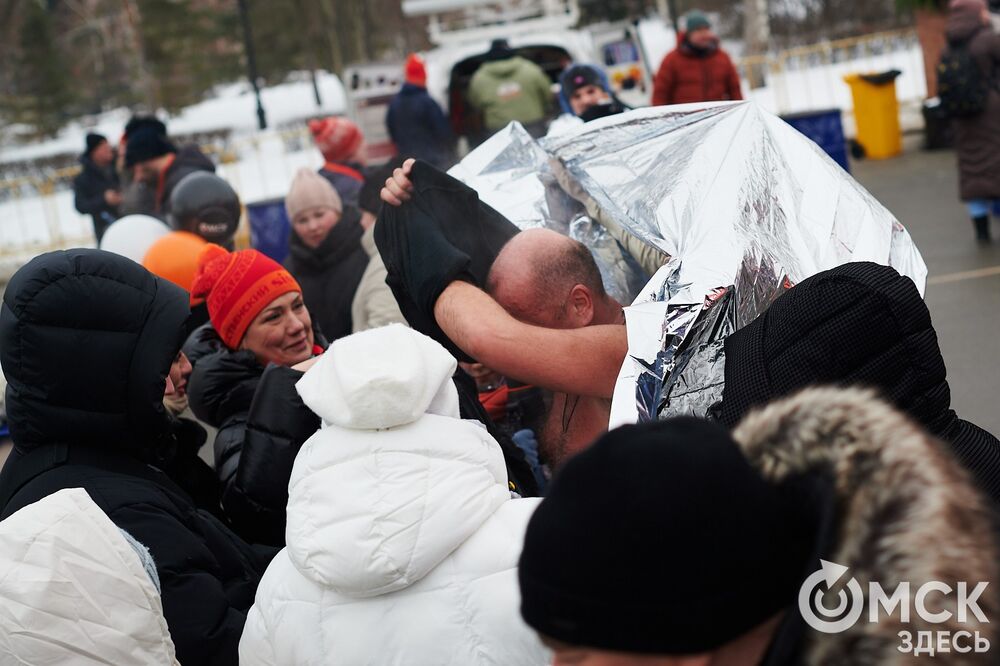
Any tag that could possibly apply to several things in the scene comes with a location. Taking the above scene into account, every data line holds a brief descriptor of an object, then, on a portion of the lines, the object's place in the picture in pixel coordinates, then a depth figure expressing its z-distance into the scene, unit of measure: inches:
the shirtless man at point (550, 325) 91.4
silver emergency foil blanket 84.8
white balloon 198.5
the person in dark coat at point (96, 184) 387.5
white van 441.1
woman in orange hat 102.5
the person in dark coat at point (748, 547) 41.6
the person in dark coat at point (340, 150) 256.2
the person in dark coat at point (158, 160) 270.7
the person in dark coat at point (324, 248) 190.4
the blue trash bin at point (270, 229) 342.3
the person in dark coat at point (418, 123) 340.2
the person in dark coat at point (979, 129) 288.8
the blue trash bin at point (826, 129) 361.7
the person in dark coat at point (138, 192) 281.6
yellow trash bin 458.6
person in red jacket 346.0
